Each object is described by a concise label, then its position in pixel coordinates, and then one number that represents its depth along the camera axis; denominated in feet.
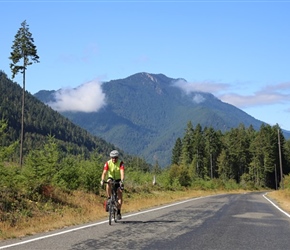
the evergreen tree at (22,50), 142.00
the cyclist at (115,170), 39.47
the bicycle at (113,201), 38.92
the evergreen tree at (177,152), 456.20
